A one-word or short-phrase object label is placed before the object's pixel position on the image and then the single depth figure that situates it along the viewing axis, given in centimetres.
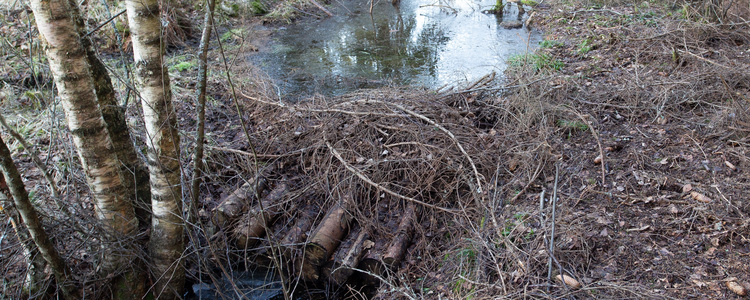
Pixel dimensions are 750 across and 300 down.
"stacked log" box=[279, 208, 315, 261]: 389
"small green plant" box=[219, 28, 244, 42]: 914
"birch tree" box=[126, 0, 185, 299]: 281
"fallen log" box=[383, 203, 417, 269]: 379
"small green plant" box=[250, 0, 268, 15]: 1150
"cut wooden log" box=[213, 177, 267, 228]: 420
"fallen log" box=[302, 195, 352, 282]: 383
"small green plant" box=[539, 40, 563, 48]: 830
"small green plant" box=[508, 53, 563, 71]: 716
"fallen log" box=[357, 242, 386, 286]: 377
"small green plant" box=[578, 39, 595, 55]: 767
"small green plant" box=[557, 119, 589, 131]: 502
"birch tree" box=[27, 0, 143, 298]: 283
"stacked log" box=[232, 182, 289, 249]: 409
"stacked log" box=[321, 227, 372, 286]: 376
